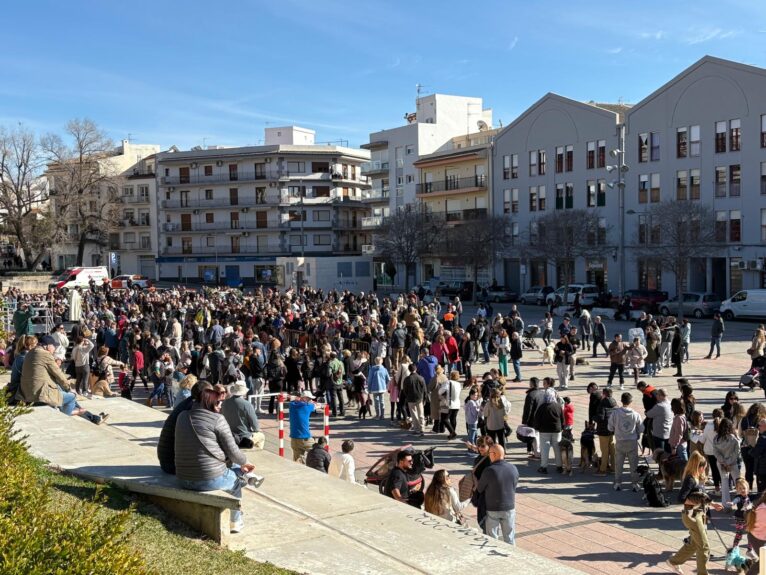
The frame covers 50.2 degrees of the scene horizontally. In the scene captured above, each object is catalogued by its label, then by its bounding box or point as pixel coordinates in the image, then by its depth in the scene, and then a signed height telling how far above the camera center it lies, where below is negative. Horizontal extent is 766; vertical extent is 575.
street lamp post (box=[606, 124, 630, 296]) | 44.06 +5.24
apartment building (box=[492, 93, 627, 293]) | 51.69 +7.56
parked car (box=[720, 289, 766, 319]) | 38.09 -1.03
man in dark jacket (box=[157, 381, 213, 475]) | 7.98 -1.51
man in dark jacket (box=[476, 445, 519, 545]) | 8.84 -2.24
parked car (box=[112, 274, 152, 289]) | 59.84 +0.82
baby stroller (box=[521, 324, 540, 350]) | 28.17 -1.83
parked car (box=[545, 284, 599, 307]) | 44.88 -0.47
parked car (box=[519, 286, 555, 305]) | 50.18 -0.53
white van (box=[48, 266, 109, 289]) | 55.34 +1.13
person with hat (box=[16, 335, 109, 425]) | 11.70 -1.26
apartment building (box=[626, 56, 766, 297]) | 43.66 +6.86
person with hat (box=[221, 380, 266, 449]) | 10.80 -1.70
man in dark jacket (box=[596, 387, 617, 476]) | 12.81 -2.22
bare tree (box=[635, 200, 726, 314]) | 42.66 +2.65
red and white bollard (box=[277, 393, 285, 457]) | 13.08 -2.26
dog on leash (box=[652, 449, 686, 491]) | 11.83 -2.68
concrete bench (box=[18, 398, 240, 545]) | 7.67 -1.94
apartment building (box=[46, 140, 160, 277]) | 78.38 +6.23
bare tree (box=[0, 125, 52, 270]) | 70.25 +7.64
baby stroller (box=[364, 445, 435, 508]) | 9.76 -2.31
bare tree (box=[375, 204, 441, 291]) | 60.12 +3.86
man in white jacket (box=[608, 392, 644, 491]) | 12.20 -2.24
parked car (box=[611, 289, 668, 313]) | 42.31 -0.75
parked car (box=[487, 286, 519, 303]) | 53.31 -0.52
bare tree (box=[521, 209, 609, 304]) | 50.16 +3.05
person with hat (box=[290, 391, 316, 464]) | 12.76 -2.19
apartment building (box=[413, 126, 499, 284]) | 61.16 +7.68
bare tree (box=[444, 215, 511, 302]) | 54.78 +3.14
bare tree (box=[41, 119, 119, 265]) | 73.56 +9.86
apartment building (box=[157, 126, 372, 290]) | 76.06 +7.82
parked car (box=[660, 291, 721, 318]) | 40.59 -1.05
